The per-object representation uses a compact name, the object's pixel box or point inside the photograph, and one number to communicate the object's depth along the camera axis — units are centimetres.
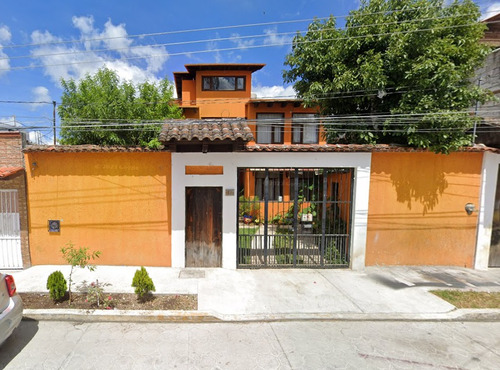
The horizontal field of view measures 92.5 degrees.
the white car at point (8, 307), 307
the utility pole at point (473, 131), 594
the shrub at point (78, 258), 427
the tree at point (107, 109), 912
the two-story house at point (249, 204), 596
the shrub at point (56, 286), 434
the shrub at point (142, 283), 450
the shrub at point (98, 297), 432
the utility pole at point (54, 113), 909
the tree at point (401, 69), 571
